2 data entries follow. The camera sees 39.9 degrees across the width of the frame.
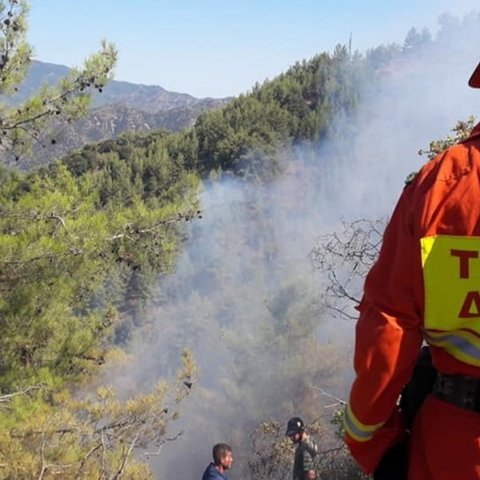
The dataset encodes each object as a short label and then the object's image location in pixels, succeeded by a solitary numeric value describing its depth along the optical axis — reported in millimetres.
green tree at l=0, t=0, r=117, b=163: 5848
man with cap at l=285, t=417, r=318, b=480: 5250
